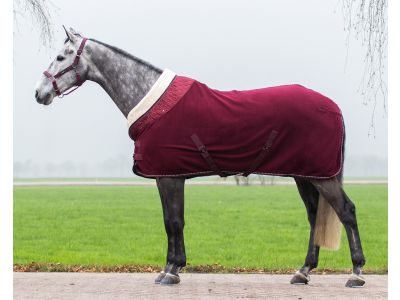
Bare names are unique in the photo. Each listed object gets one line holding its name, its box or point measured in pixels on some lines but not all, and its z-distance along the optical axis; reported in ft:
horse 22.31
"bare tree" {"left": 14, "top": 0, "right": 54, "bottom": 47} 27.06
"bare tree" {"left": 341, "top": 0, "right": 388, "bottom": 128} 24.85
